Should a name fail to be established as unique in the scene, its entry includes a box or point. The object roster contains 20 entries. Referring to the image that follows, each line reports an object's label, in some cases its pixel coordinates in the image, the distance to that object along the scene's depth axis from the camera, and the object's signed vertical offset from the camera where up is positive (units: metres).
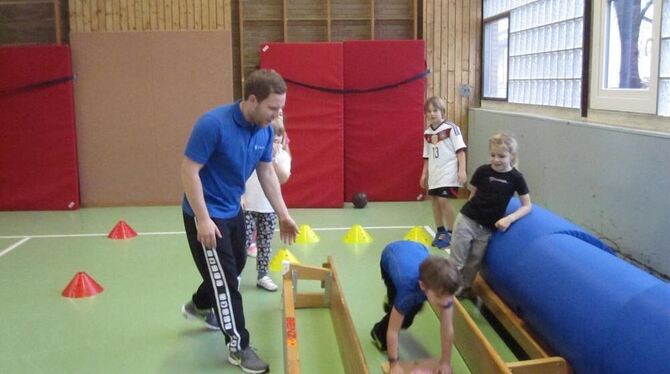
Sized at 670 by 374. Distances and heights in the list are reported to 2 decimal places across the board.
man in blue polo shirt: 3.04 -0.48
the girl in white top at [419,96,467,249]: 5.91 -0.68
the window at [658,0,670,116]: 4.34 +0.12
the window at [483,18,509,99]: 7.84 +0.37
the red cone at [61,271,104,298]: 4.65 -1.38
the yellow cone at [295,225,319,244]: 6.11 -1.36
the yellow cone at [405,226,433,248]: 6.03 -1.35
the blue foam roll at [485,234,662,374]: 2.77 -0.95
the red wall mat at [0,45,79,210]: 7.80 -0.44
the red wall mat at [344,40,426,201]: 7.96 -0.38
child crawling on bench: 2.84 -0.94
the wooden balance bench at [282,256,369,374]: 3.01 -1.21
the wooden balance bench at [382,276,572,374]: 2.98 -1.28
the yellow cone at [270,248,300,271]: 5.26 -1.35
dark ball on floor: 7.81 -1.30
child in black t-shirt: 4.00 -0.73
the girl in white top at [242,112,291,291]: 4.64 -0.84
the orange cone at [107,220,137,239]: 6.41 -1.36
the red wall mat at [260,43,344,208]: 7.86 -0.37
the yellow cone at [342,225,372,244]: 6.10 -1.36
